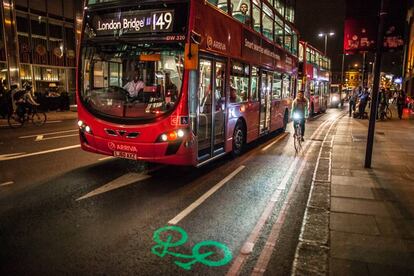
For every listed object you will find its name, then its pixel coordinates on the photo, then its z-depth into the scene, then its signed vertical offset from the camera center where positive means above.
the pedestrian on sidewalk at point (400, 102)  23.28 -0.75
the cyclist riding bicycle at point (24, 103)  15.17 -0.73
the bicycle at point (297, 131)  11.52 -1.38
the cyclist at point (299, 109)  11.66 -0.65
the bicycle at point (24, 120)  15.21 -1.53
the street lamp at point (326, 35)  49.32 +8.33
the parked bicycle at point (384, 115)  22.22 -1.62
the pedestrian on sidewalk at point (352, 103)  26.24 -0.96
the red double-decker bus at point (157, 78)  6.51 +0.20
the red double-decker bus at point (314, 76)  19.62 +0.98
